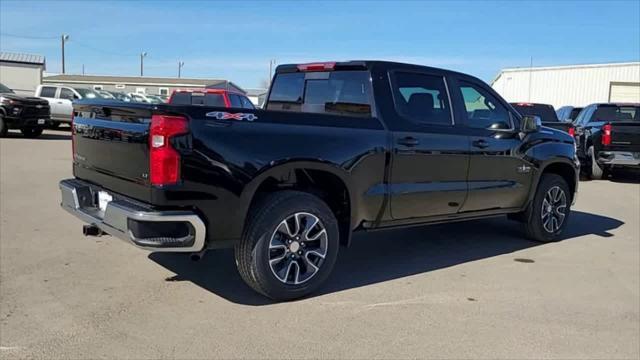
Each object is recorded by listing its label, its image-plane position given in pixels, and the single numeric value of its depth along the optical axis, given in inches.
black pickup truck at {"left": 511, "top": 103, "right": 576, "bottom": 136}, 569.6
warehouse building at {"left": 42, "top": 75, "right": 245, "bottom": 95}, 2313.0
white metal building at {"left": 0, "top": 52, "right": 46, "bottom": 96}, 1557.6
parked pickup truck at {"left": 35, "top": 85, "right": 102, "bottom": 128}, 933.8
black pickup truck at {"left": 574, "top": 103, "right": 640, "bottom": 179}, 504.7
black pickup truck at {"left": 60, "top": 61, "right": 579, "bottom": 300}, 160.4
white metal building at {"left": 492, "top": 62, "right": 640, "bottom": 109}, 1473.9
